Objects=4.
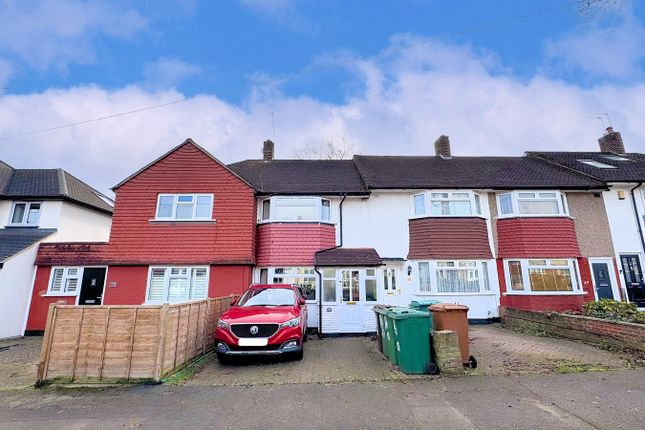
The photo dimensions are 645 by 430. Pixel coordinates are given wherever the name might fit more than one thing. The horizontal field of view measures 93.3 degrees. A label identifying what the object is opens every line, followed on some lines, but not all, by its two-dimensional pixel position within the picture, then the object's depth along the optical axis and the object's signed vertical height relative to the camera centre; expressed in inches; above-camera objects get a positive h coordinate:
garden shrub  348.3 -41.4
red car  264.7 -45.6
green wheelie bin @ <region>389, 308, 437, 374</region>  240.4 -49.7
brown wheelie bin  257.0 -35.6
